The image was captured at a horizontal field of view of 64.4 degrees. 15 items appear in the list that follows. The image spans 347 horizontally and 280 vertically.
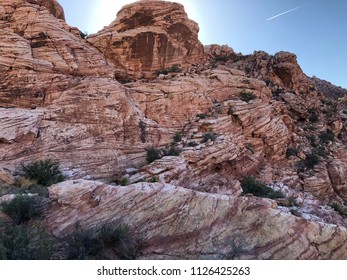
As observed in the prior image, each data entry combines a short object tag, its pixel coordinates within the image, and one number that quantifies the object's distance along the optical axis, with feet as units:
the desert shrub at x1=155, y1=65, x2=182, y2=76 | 61.77
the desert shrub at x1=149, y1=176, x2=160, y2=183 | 34.22
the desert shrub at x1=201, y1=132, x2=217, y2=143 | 45.85
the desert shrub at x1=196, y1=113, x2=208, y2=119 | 53.01
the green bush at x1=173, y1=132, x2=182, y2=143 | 46.16
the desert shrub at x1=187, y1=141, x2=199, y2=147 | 44.34
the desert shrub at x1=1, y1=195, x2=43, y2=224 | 21.61
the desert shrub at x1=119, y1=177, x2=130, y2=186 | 33.99
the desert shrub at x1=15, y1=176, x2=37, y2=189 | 28.60
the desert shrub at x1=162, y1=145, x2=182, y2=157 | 41.79
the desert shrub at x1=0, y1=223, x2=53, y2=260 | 17.29
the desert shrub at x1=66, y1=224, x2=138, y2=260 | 18.89
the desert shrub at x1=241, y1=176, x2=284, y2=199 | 40.70
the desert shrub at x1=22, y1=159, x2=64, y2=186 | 30.68
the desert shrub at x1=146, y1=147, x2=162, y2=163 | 40.47
